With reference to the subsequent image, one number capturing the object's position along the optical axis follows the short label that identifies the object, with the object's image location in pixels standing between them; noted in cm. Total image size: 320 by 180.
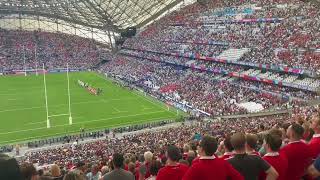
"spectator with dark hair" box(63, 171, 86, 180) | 446
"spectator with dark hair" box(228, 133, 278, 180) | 533
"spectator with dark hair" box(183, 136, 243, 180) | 480
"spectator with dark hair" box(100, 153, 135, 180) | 573
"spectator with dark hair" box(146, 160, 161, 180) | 671
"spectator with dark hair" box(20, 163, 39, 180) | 544
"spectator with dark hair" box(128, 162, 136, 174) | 877
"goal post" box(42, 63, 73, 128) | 3844
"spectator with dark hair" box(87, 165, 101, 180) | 1024
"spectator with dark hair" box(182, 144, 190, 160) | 1098
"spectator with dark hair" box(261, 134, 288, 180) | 568
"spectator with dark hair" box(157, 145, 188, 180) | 570
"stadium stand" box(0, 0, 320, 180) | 571
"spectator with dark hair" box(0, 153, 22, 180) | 320
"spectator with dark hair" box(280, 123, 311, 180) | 599
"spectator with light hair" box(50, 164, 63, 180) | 732
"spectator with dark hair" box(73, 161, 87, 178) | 1168
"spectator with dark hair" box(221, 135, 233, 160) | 596
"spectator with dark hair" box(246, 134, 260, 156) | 566
